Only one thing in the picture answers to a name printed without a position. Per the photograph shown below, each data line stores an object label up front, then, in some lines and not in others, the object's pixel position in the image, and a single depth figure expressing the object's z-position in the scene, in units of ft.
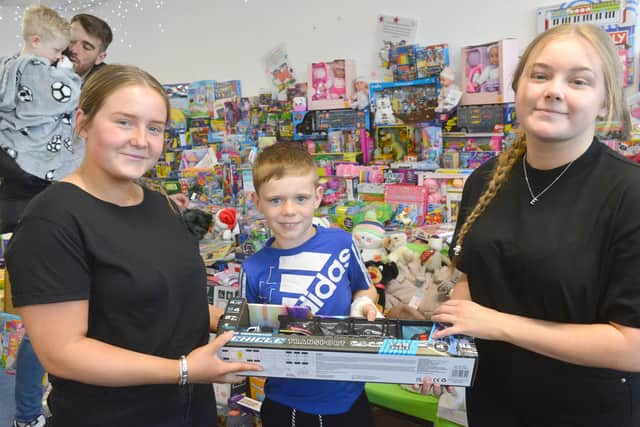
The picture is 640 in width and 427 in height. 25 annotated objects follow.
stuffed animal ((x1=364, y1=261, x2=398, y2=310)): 6.66
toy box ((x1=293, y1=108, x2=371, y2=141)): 8.18
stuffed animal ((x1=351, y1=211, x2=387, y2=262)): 7.16
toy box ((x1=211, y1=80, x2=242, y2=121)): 9.70
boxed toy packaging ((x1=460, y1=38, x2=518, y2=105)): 6.67
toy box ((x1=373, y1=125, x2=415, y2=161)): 7.79
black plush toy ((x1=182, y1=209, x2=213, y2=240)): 6.70
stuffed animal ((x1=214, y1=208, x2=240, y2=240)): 8.82
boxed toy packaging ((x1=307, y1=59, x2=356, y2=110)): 8.14
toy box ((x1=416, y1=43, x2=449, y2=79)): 7.23
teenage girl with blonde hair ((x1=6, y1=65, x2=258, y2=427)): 2.80
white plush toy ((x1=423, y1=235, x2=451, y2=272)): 6.81
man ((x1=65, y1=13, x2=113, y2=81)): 7.66
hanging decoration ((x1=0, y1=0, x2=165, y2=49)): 11.03
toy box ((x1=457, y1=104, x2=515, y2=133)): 6.88
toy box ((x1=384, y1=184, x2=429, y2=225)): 7.72
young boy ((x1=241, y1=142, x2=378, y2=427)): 4.00
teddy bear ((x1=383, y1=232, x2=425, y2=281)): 6.88
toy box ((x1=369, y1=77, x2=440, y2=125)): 7.42
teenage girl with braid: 2.82
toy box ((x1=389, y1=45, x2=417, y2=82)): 7.49
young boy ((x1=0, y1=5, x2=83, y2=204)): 6.40
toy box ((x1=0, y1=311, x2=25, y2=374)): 7.62
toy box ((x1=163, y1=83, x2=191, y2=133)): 10.55
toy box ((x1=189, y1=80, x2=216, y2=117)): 10.11
